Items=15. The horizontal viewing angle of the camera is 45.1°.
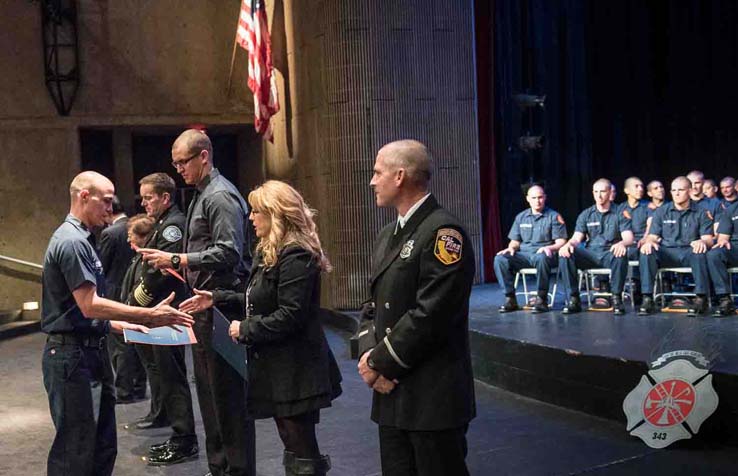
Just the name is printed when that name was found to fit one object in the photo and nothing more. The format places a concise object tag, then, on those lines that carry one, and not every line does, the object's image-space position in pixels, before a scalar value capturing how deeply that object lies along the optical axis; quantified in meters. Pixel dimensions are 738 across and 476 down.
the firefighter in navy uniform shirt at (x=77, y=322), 4.00
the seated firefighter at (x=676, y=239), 8.00
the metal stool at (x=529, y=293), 8.84
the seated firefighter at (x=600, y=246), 8.38
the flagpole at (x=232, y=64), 12.15
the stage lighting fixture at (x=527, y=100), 11.89
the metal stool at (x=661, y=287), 8.23
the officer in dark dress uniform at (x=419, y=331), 3.15
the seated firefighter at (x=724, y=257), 7.67
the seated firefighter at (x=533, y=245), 8.58
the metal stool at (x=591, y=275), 8.69
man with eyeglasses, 4.30
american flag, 10.91
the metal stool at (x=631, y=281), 8.66
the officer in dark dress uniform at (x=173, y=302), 5.02
